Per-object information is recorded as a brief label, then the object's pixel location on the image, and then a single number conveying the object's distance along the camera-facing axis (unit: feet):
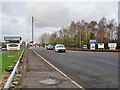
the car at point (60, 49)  91.27
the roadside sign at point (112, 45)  119.32
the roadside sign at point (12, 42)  52.58
